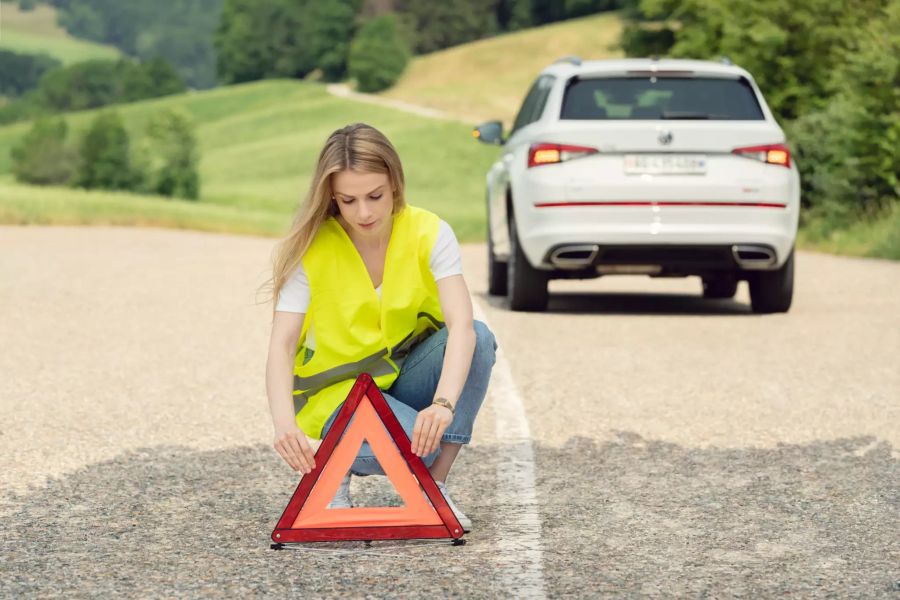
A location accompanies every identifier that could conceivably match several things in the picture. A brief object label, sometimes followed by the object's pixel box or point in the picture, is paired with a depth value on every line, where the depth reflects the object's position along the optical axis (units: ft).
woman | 15.07
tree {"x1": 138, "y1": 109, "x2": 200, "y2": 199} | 253.65
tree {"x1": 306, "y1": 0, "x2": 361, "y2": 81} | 420.36
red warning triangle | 15.30
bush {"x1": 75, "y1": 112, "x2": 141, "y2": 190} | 269.03
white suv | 37.09
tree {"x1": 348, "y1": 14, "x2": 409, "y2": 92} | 356.18
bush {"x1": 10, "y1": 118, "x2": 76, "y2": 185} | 270.26
